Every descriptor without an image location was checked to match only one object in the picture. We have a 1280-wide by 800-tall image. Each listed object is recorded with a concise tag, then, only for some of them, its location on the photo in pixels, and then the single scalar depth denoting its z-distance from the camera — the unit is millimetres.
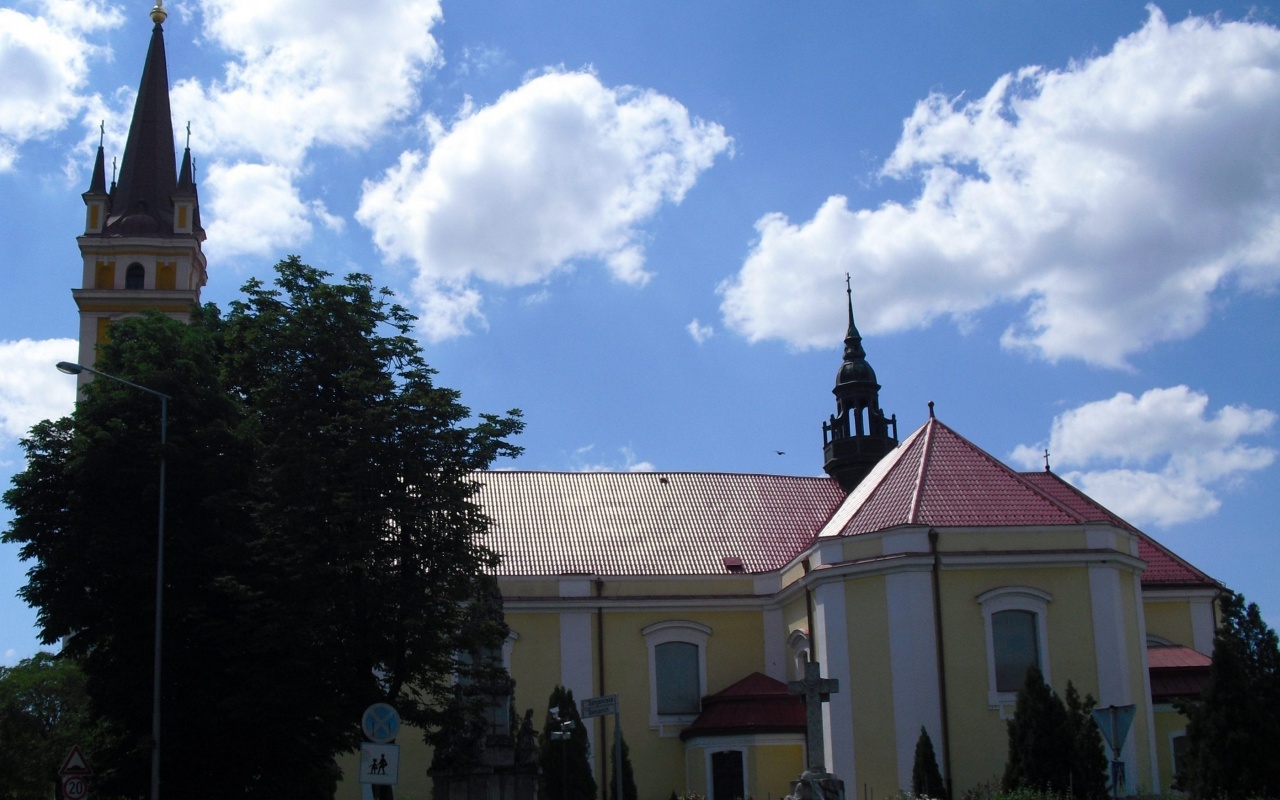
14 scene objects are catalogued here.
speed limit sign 19625
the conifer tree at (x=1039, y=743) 22688
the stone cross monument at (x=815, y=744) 17750
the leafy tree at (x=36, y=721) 45906
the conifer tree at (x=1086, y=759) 22688
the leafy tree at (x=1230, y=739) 20906
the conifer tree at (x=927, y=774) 26203
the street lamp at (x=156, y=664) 20703
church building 28047
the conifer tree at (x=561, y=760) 29422
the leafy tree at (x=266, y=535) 20172
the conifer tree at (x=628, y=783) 30938
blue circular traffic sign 14109
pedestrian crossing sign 13984
